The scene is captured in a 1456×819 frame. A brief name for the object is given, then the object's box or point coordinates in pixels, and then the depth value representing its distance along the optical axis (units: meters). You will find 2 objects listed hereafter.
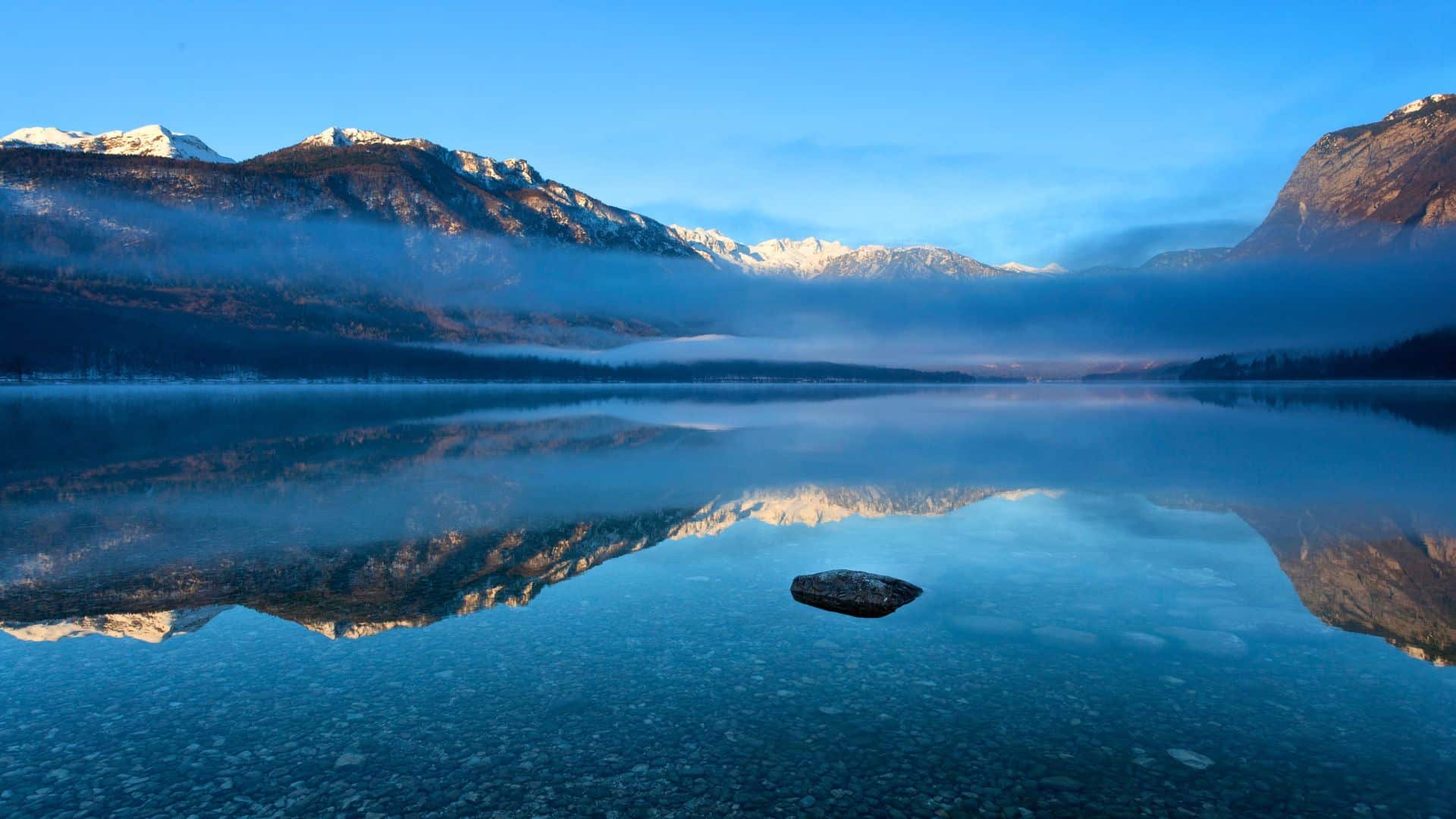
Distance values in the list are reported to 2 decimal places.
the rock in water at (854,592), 17.00
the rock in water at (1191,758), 10.05
